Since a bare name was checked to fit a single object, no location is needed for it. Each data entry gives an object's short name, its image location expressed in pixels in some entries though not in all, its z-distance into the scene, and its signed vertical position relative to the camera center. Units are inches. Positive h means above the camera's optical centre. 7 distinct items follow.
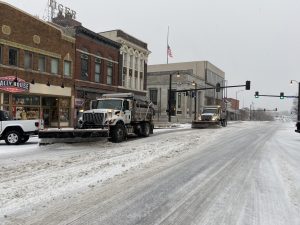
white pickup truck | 496.5 -32.0
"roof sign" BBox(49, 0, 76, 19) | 1150.1 +483.3
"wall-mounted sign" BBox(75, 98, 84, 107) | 974.3 +47.8
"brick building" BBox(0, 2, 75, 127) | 767.1 +150.8
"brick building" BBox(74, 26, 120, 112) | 989.6 +208.9
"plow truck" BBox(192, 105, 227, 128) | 1080.1 -8.4
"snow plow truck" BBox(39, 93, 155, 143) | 505.3 -15.3
